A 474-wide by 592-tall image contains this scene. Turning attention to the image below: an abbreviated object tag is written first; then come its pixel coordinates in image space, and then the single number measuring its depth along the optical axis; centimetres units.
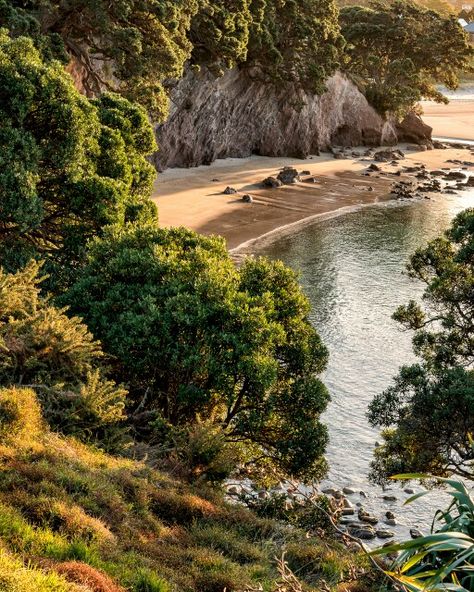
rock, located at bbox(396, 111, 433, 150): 9862
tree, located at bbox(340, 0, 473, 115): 9375
